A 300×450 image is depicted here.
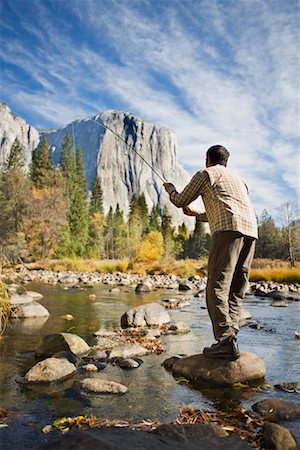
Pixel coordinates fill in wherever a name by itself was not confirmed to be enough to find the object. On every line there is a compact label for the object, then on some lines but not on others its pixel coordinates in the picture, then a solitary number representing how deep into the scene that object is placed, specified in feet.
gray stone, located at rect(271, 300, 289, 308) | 37.57
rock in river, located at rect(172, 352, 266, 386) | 12.73
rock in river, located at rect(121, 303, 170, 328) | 23.67
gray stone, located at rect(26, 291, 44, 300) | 38.10
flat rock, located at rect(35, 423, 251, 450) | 6.72
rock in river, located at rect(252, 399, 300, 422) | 9.48
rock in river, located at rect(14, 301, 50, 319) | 25.79
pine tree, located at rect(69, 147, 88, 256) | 160.86
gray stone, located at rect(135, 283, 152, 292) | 53.31
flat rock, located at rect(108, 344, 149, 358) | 15.98
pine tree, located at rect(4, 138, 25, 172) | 155.63
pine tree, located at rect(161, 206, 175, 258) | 196.75
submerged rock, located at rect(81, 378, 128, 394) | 11.44
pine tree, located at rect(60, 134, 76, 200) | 176.45
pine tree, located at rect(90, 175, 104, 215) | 206.49
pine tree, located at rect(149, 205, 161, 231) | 226.79
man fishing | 13.12
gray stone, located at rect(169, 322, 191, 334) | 22.12
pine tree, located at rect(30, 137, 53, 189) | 157.69
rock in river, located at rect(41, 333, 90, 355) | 16.01
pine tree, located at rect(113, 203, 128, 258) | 187.49
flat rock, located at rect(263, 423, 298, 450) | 7.78
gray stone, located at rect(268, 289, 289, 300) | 46.94
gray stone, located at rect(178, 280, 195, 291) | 58.39
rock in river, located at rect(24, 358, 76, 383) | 12.50
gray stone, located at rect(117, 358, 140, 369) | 14.51
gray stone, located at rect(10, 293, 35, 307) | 30.78
